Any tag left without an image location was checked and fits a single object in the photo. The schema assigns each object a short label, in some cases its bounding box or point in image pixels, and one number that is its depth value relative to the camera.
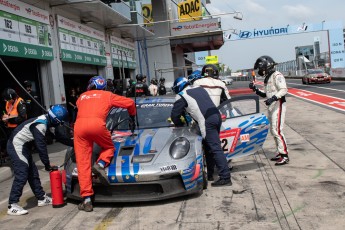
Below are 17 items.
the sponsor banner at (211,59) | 38.41
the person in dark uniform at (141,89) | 11.79
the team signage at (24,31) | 9.05
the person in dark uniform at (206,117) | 5.26
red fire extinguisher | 4.81
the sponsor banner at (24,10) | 9.26
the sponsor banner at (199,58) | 63.40
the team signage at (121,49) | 17.84
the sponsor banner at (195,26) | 29.02
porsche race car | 4.48
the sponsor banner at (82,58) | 12.29
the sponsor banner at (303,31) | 43.44
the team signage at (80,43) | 12.32
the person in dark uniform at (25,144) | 4.68
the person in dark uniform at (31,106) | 9.66
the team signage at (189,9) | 32.09
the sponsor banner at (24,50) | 8.91
